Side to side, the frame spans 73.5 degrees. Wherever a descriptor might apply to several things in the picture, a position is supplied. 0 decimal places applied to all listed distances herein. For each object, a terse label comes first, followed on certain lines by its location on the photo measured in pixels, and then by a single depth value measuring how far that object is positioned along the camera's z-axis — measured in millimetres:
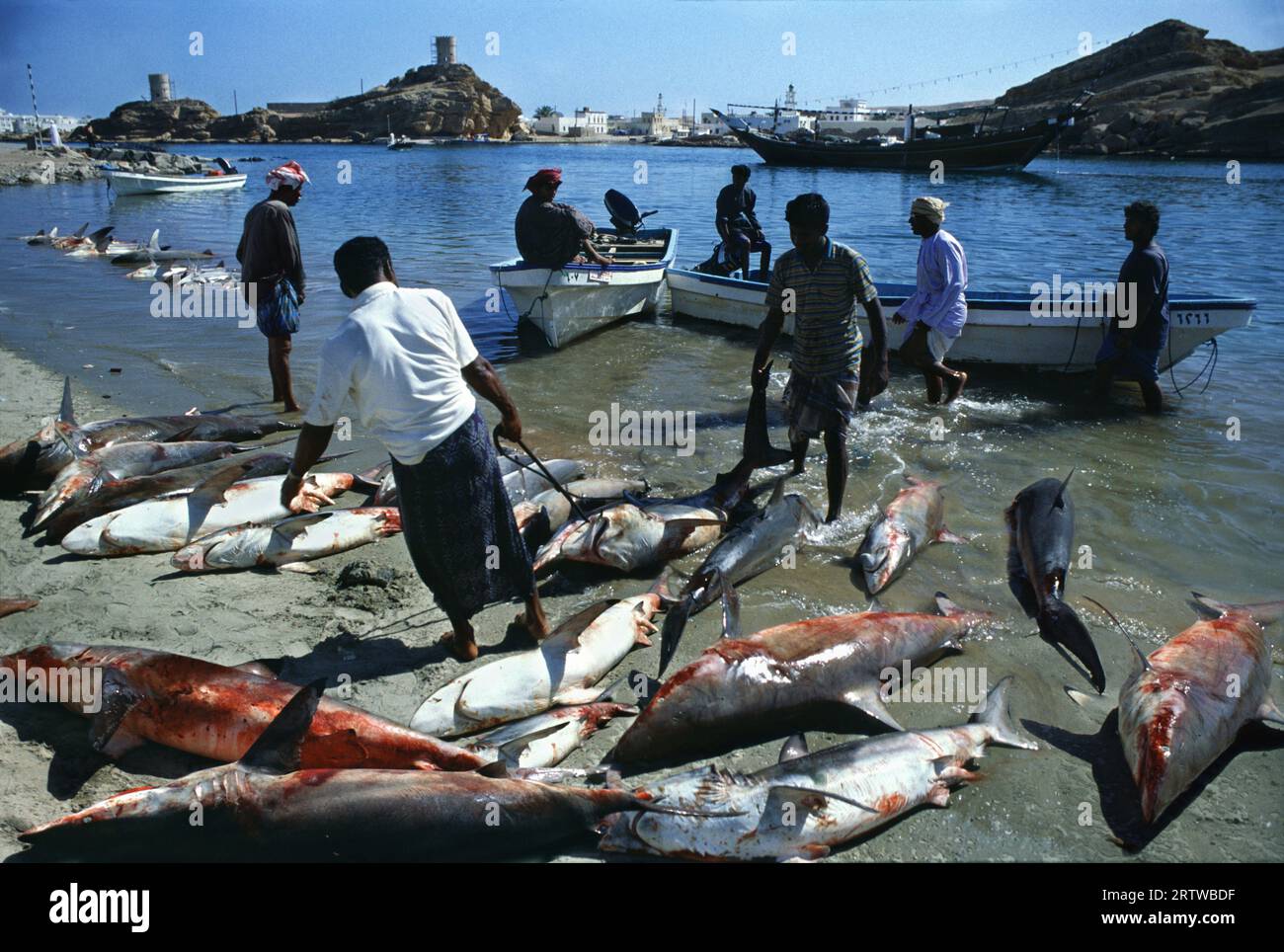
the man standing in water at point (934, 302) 8562
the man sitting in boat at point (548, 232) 11695
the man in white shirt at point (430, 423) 3850
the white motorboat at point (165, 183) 33406
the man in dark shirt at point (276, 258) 7840
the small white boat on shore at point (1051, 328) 9914
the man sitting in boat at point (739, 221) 13531
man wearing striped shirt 5965
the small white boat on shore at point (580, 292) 11914
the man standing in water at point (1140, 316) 8484
